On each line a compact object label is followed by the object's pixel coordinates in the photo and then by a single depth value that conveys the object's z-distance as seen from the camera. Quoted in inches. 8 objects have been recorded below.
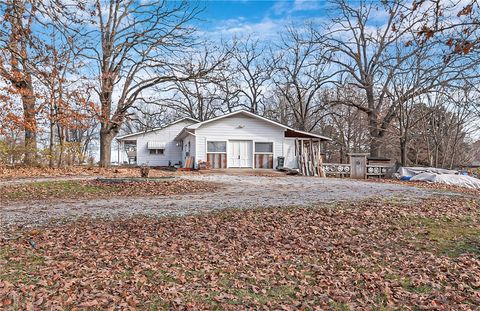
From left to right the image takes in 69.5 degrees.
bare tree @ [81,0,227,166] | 895.7
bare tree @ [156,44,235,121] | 903.7
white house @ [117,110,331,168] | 936.9
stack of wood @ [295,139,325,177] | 929.6
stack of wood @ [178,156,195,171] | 959.5
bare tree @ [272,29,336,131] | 1401.3
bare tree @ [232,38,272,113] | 1640.0
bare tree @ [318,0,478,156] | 1058.9
